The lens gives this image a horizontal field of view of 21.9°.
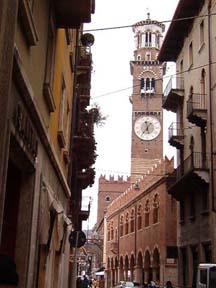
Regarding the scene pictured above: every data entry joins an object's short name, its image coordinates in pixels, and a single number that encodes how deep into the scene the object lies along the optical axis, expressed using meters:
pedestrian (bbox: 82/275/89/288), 26.64
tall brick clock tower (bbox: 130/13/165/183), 92.27
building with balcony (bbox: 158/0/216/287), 25.55
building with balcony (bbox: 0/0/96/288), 6.44
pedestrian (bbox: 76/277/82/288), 26.93
